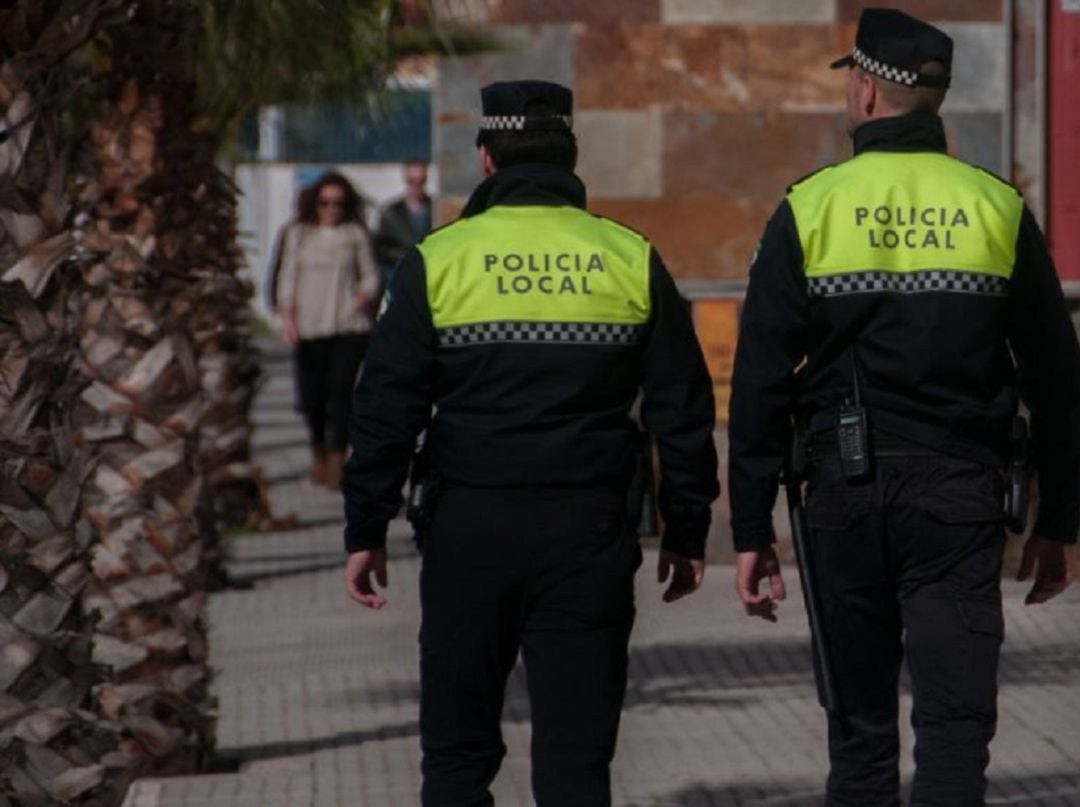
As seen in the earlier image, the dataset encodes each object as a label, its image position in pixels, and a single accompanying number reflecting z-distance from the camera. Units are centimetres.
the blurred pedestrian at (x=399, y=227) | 4116
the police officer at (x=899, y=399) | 1276
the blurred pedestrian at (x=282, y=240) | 3781
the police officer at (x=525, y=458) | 1276
